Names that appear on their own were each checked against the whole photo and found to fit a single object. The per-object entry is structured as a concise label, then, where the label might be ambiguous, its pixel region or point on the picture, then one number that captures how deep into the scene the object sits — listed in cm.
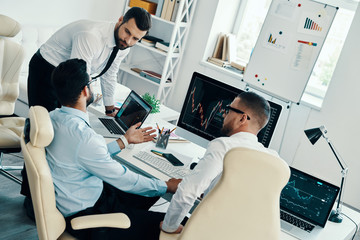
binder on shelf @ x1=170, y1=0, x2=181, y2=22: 476
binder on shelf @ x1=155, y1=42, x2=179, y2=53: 489
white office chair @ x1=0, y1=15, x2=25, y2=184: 298
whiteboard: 405
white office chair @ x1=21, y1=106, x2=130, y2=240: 158
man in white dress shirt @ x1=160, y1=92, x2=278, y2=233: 179
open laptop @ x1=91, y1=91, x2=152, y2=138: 261
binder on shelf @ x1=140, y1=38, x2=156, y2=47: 500
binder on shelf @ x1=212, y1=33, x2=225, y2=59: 509
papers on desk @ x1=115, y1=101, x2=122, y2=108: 315
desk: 216
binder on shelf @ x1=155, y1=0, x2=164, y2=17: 487
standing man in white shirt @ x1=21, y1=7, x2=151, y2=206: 270
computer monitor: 264
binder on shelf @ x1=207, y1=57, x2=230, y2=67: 497
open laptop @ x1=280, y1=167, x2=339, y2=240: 214
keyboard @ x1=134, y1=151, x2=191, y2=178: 230
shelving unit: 486
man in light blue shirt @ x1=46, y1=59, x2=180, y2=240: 180
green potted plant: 297
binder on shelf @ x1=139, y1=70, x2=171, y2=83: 503
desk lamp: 233
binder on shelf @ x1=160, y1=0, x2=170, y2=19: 482
